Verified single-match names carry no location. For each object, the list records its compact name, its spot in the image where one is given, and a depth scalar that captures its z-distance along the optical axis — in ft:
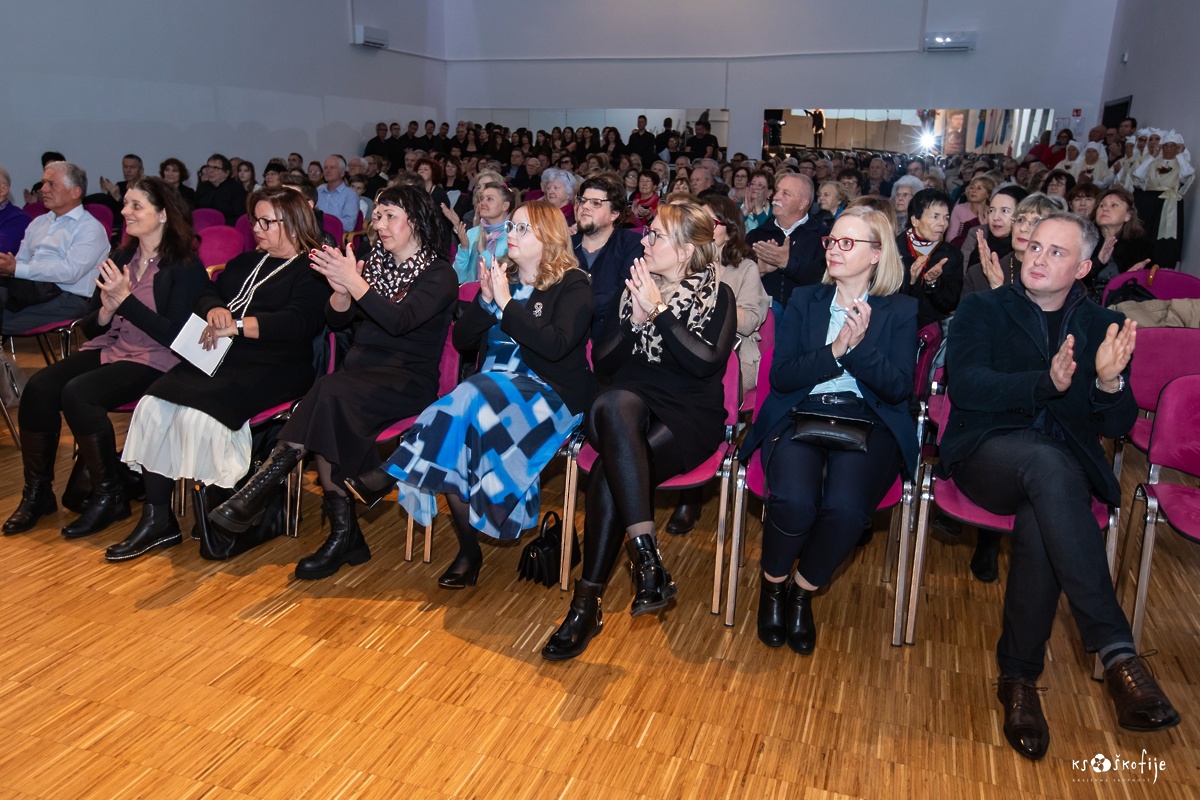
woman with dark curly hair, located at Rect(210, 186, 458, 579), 9.95
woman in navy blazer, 8.50
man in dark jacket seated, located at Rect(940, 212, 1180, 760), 7.47
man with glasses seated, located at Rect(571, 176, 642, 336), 12.61
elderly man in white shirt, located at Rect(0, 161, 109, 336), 14.56
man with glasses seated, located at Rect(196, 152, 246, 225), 30.27
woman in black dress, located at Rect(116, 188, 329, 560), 10.40
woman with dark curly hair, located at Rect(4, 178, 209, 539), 10.84
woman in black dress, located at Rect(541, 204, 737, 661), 8.69
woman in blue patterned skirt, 9.55
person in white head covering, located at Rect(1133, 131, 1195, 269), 24.91
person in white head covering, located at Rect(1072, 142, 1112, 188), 30.09
